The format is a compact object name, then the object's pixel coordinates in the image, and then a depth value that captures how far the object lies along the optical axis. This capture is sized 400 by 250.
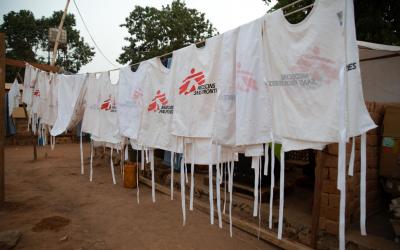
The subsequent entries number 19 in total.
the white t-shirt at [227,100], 2.44
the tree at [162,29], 15.62
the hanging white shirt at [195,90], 2.68
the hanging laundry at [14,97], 8.56
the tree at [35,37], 21.52
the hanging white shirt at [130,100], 3.85
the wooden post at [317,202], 2.98
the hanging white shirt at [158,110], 3.23
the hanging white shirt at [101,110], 4.68
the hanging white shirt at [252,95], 2.20
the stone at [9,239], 3.15
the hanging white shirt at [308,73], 1.80
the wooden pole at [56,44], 12.76
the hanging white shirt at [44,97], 6.15
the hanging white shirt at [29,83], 6.55
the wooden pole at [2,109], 4.57
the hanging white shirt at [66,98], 5.29
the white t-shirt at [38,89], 6.28
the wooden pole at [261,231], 3.18
